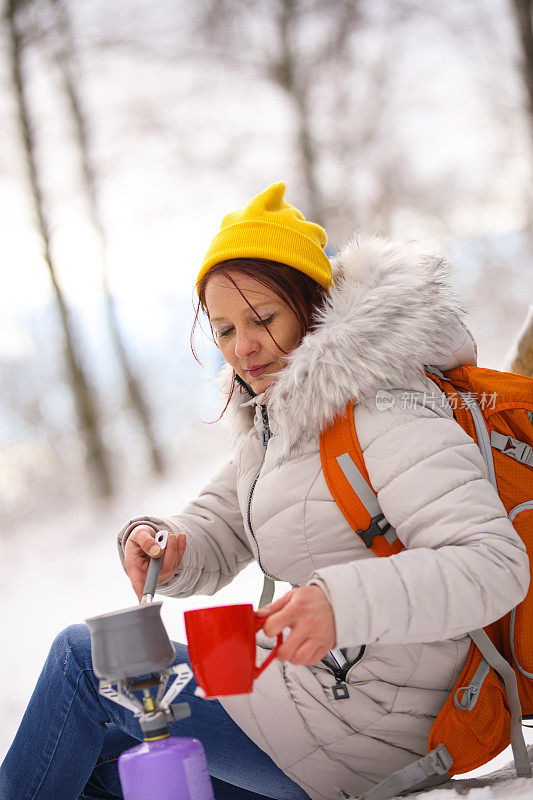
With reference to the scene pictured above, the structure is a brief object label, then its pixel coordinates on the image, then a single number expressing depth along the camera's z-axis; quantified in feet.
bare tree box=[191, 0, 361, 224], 20.70
